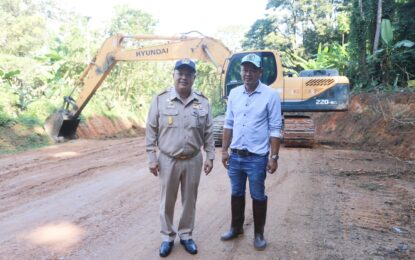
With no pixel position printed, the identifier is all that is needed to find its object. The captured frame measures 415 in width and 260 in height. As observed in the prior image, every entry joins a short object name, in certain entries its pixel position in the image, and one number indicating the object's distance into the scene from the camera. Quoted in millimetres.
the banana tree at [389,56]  13436
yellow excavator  10367
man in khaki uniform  3670
